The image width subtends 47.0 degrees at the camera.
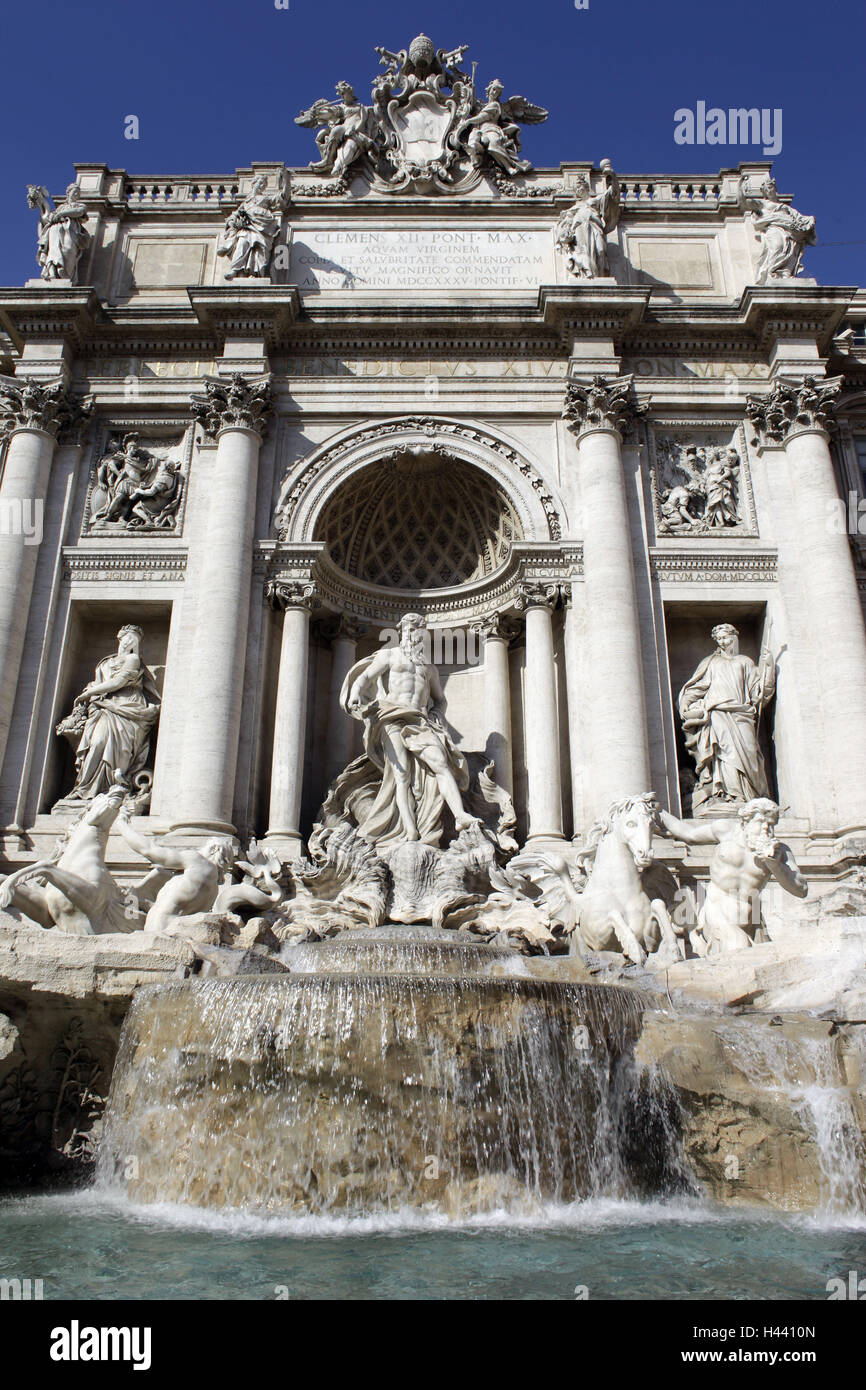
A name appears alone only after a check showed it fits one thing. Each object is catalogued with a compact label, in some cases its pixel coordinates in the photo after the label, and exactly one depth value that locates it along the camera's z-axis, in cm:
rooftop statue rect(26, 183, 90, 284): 1827
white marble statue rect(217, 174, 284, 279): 1812
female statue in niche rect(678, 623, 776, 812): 1552
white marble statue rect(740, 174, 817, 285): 1809
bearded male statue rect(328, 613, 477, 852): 1513
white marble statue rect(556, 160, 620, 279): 1805
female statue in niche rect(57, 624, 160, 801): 1578
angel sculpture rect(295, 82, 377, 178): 1978
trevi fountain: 747
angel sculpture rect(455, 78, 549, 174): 1978
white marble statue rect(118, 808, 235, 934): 1126
